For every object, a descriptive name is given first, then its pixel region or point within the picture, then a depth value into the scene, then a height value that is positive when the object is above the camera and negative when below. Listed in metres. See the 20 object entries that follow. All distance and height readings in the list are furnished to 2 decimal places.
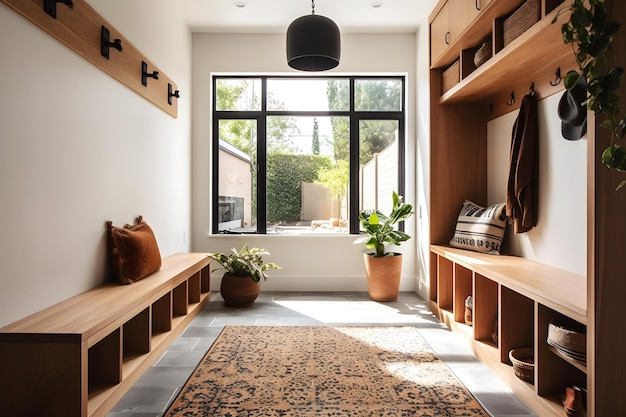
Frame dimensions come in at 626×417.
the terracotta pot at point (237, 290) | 4.06 -0.78
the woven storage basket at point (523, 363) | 2.24 -0.85
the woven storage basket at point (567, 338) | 1.84 -0.58
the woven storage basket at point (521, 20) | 2.29 +1.06
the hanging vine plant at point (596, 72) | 1.27 +0.41
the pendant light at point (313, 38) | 3.04 +1.20
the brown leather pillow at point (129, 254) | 2.81 -0.31
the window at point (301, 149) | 4.97 +0.67
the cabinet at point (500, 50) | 2.32 +0.95
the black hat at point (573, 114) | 2.21 +0.50
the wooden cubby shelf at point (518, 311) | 2.04 -0.63
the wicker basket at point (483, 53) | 3.00 +1.07
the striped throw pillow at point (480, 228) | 3.30 -0.17
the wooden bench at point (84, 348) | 1.75 -0.67
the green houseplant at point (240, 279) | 4.07 -0.68
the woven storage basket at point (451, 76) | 3.52 +1.12
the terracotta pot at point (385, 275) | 4.29 -0.69
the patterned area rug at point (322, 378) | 2.10 -0.98
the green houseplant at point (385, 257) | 4.29 -0.51
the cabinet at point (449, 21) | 2.97 +1.43
